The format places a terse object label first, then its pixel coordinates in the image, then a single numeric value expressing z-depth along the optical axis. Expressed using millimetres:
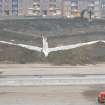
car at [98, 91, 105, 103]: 33938
